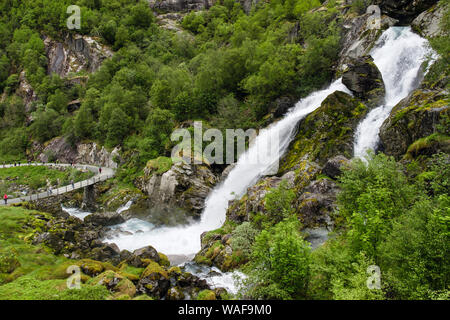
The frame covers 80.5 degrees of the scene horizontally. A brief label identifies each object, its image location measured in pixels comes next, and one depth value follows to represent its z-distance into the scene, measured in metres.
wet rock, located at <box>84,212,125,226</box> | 29.17
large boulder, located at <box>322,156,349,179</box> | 22.04
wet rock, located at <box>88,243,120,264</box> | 20.19
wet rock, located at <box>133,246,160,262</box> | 20.20
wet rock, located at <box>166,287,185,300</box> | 15.89
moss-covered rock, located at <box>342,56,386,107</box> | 29.64
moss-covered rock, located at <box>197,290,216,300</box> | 14.69
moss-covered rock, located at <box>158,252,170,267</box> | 20.86
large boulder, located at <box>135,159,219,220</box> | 32.09
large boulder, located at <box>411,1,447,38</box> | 31.84
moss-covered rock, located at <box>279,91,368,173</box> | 26.34
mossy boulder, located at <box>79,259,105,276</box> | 16.11
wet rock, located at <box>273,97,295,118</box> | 37.06
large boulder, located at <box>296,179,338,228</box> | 19.94
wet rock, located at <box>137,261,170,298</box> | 15.92
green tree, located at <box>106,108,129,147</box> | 49.44
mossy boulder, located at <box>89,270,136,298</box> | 14.16
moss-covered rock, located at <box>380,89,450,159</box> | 18.03
